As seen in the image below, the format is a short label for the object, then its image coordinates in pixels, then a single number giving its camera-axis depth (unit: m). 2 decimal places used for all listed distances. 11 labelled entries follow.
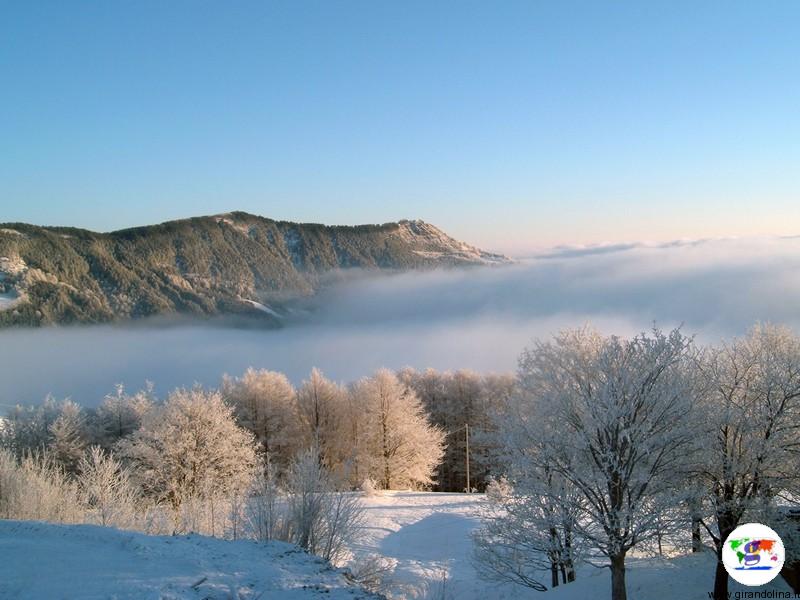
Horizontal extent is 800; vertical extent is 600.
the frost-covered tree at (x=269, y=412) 53.03
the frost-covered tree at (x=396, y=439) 48.91
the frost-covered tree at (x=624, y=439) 15.01
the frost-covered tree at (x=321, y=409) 54.16
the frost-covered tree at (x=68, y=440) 44.81
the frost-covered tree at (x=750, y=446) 15.94
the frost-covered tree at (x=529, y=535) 15.96
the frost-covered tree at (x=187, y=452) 34.97
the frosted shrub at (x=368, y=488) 36.97
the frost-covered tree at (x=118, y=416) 50.97
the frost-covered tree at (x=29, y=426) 48.84
